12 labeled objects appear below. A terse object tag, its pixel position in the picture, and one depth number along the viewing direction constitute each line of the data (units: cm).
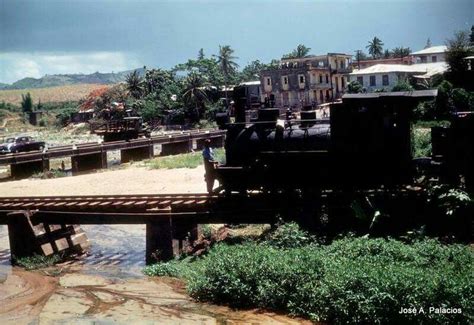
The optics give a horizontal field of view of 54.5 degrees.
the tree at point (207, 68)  7282
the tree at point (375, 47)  11300
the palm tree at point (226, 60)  8712
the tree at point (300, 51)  10264
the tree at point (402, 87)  4743
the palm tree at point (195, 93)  6462
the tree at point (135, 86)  8000
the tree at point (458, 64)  4050
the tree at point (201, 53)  11412
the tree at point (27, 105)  10456
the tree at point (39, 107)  11222
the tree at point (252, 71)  9150
